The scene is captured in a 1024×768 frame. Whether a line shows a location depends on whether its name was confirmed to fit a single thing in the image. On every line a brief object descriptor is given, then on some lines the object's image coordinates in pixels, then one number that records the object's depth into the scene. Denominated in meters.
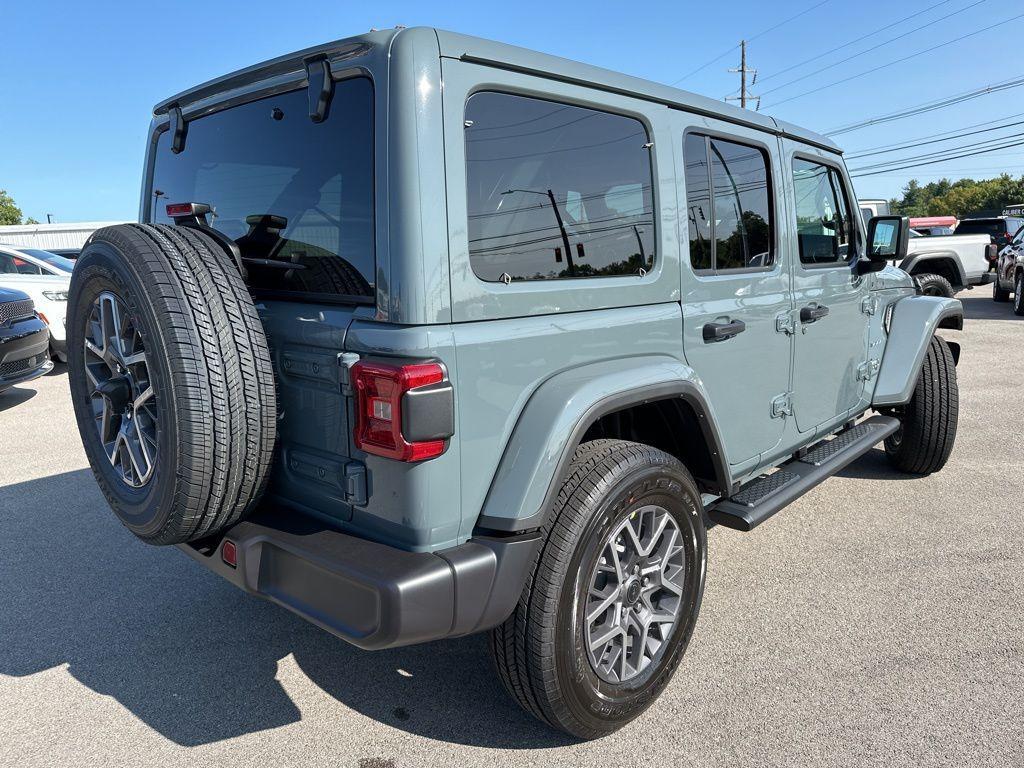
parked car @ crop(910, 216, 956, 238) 35.68
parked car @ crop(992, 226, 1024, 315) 13.33
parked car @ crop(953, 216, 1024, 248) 17.33
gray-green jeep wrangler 1.98
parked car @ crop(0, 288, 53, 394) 6.97
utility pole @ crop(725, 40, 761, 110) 41.81
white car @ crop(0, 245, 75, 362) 9.03
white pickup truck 10.65
